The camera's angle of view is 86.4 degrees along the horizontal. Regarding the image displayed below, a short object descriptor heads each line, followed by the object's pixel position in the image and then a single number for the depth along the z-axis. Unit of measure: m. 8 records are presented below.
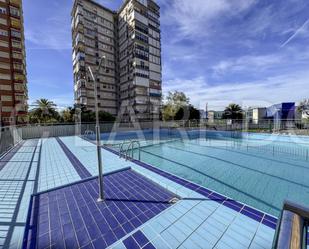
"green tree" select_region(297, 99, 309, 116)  20.58
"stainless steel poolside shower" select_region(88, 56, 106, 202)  2.83
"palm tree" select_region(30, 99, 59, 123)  21.42
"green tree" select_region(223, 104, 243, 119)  27.11
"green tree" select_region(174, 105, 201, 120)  25.52
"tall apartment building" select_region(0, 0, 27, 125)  25.52
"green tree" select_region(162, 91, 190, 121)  24.58
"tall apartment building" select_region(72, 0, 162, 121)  29.50
